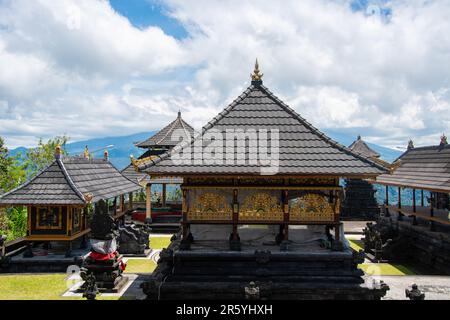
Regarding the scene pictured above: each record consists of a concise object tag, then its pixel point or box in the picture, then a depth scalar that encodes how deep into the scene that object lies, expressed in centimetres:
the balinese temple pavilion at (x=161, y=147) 2464
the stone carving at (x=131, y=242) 1839
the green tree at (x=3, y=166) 3005
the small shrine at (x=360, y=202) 3109
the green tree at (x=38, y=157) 3431
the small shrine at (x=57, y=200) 1509
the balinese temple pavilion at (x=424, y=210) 1628
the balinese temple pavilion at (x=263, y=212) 981
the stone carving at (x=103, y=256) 1252
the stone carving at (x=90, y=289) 1123
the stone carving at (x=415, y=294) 970
